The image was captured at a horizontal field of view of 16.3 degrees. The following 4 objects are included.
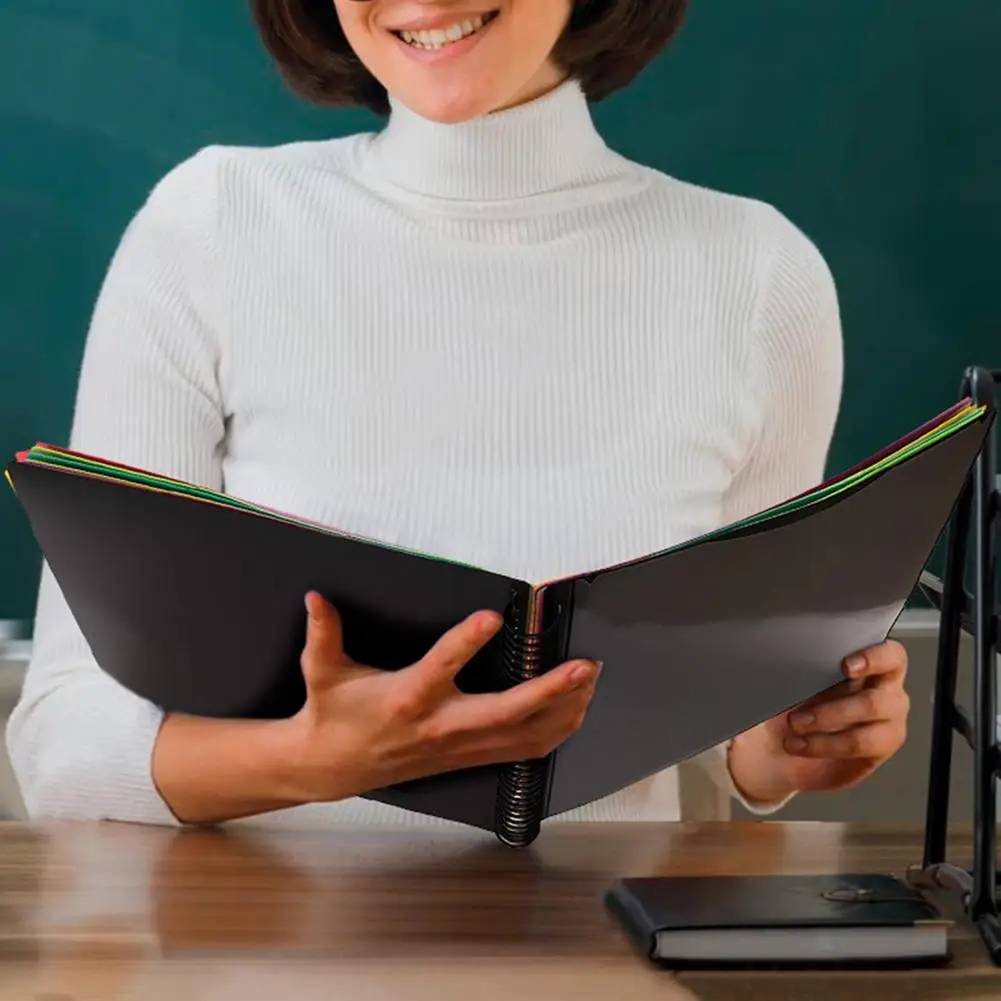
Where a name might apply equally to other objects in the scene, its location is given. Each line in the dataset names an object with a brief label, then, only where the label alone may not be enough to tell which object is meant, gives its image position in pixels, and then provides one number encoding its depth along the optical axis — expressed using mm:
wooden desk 1552
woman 1833
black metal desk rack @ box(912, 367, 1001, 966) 1606
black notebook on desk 1569
